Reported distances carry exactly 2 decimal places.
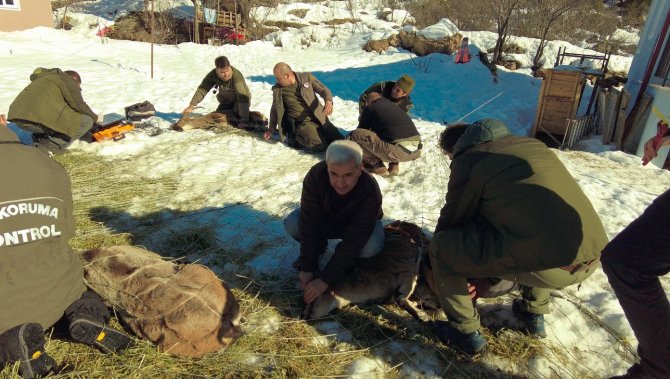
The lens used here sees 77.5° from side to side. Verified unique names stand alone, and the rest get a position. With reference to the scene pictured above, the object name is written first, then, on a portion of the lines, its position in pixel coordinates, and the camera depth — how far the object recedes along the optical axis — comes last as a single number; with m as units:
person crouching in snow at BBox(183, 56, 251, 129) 6.64
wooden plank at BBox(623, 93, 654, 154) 6.68
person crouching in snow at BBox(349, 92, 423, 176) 5.03
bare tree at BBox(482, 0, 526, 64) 14.06
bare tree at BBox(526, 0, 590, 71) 14.22
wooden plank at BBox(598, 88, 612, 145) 7.26
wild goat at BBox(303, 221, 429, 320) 2.75
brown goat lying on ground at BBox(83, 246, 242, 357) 2.34
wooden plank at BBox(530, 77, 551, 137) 7.89
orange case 5.89
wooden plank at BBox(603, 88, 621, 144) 7.23
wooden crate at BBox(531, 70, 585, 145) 7.71
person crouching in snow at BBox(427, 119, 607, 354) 1.99
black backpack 6.68
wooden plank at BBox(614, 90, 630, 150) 6.93
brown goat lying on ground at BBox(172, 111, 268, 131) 6.76
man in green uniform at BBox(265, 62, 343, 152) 6.08
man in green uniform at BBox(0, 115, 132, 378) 2.01
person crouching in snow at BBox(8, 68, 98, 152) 5.16
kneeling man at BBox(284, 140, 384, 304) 2.63
